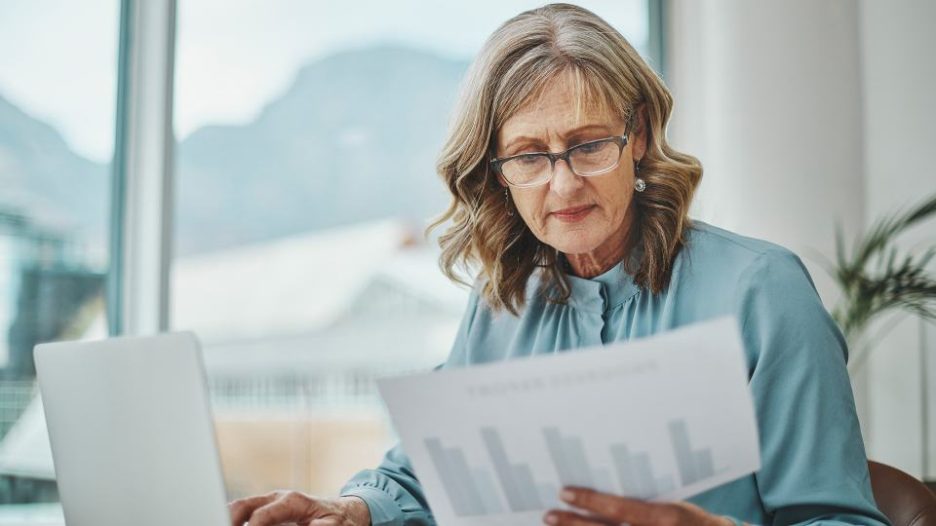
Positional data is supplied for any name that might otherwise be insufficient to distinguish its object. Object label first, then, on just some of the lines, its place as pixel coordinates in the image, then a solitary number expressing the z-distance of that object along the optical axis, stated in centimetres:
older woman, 116
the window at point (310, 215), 299
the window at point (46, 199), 247
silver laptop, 88
